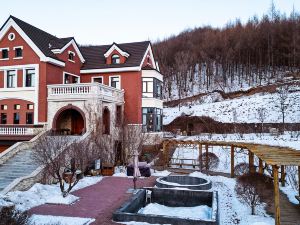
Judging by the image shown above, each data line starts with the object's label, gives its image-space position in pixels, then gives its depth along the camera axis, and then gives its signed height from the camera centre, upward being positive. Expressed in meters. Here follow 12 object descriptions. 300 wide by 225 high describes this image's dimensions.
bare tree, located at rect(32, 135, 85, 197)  14.27 -1.62
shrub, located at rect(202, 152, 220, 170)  22.42 -2.80
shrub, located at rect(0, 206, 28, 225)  5.91 -1.92
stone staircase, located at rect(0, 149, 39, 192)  15.71 -2.38
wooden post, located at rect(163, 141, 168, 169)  23.23 -1.92
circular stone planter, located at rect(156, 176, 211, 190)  16.05 -3.18
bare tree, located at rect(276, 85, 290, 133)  38.25 +3.59
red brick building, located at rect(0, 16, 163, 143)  22.89 +3.82
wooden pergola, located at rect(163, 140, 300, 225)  9.32 -1.11
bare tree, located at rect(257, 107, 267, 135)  36.19 +1.35
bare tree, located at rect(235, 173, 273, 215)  11.75 -2.61
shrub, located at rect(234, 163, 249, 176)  19.61 -2.93
